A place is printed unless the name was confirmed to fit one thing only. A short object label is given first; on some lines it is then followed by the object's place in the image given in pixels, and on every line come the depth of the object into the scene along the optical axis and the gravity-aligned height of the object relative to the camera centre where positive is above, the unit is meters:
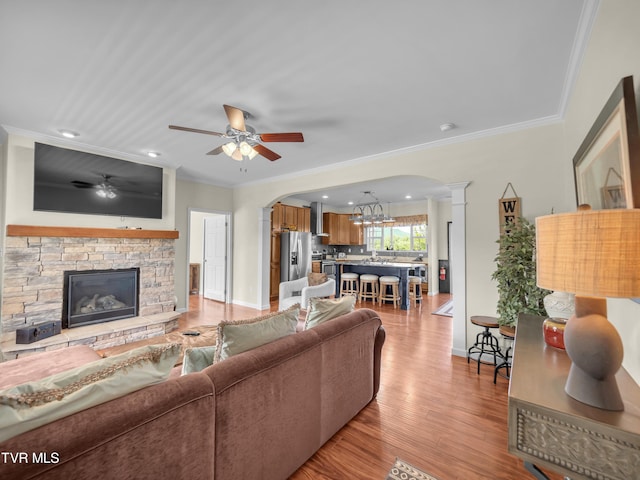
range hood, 8.28 +0.81
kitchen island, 5.65 -0.58
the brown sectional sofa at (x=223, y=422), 0.82 -0.71
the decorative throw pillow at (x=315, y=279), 4.59 -0.58
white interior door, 6.37 -0.30
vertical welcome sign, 3.03 +0.40
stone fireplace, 3.28 -0.33
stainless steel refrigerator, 6.75 -0.28
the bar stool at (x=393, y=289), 5.71 -0.96
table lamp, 0.77 -0.09
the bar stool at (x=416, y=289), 6.07 -0.99
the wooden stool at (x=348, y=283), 6.25 -0.89
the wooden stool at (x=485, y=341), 2.89 -1.10
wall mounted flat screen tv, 3.52 +0.86
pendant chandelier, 6.61 +1.17
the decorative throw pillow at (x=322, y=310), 2.10 -0.52
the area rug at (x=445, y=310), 5.23 -1.31
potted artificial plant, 2.64 -0.31
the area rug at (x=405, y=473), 1.59 -1.35
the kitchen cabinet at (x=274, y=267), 6.64 -0.54
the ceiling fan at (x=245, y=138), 2.50 +1.02
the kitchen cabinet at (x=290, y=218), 6.80 +0.72
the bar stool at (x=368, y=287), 6.06 -0.97
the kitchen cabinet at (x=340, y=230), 8.71 +0.48
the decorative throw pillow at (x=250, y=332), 1.48 -0.51
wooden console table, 0.76 -0.56
